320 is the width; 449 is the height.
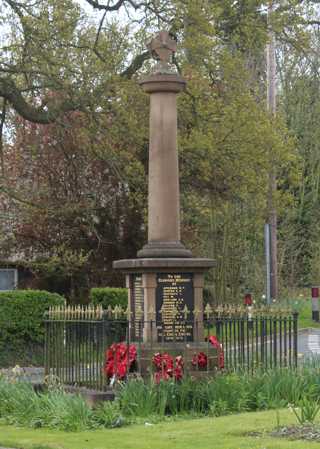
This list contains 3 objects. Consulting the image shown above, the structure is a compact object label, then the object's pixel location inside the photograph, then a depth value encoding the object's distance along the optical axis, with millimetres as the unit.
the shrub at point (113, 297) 25891
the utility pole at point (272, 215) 31438
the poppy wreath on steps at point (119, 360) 15312
